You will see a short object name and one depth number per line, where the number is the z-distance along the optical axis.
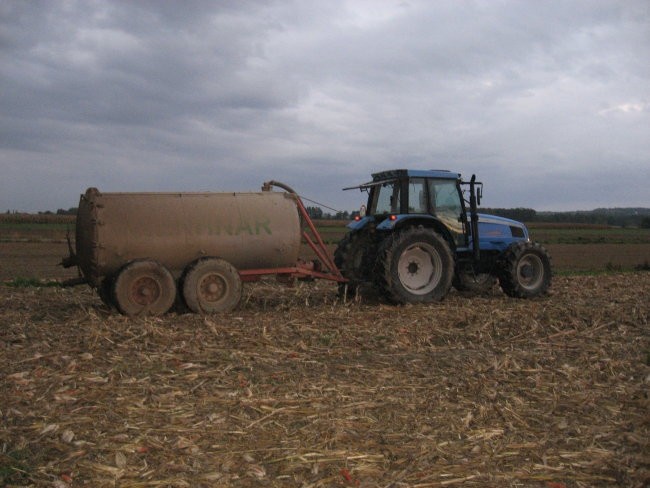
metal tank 9.38
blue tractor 10.93
